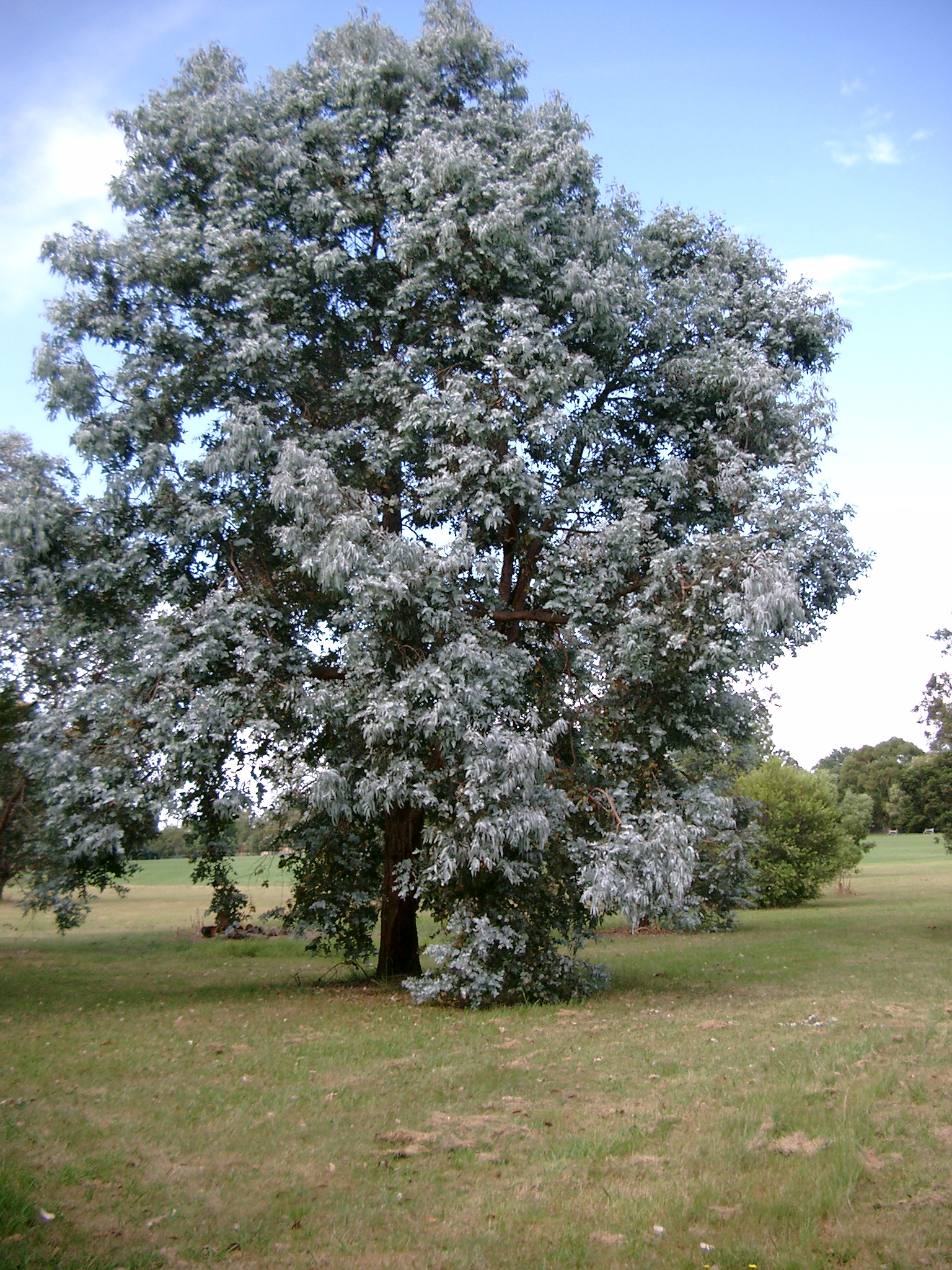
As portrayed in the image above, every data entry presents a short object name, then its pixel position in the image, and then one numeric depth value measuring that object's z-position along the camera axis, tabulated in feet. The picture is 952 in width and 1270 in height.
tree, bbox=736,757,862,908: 122.72
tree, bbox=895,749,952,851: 77.46
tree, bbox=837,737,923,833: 303.07
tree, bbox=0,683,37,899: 51.29
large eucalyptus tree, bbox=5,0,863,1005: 40.47
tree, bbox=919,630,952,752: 75.10
